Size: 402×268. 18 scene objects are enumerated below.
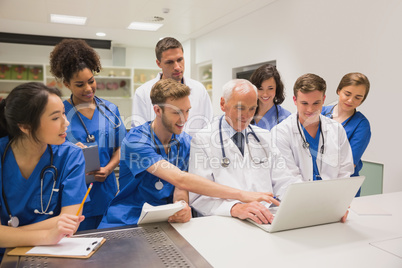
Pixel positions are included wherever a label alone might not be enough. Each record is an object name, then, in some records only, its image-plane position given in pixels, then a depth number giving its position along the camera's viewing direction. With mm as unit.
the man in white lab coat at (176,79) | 2320
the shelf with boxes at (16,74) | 6621
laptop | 1209
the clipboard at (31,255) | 1054
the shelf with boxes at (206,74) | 6545
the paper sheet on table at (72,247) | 1077
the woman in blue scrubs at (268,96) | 2582
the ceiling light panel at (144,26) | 5595
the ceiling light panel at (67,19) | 5186
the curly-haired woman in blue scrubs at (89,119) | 1904
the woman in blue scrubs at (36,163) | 1247
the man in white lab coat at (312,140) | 1937
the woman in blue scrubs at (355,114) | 2270
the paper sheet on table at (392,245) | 1134
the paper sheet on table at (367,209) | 1564
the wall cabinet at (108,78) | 6711
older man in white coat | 1684
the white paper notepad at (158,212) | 1279
